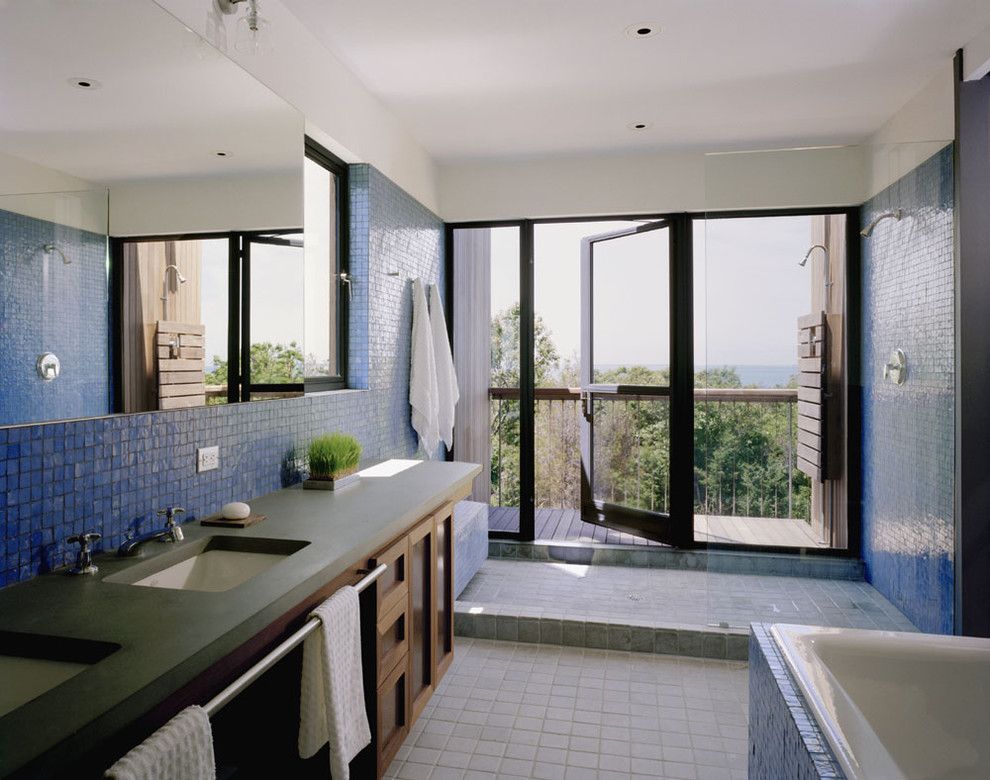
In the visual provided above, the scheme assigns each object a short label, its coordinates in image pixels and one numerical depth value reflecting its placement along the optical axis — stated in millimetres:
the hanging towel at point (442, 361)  4121
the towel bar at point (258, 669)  1165
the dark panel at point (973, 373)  2779
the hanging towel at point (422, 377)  3867
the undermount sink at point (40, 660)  1140
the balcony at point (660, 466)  3021
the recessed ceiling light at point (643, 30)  2666
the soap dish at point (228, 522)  1919
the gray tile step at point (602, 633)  3119
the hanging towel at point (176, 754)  943
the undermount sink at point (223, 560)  1748
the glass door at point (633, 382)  4375
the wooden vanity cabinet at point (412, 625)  2041
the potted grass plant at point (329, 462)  2463
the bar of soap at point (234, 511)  1927
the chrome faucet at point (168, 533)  1701
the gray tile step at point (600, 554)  4258
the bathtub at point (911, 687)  1787
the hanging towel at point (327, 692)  1558
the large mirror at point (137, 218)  1411
